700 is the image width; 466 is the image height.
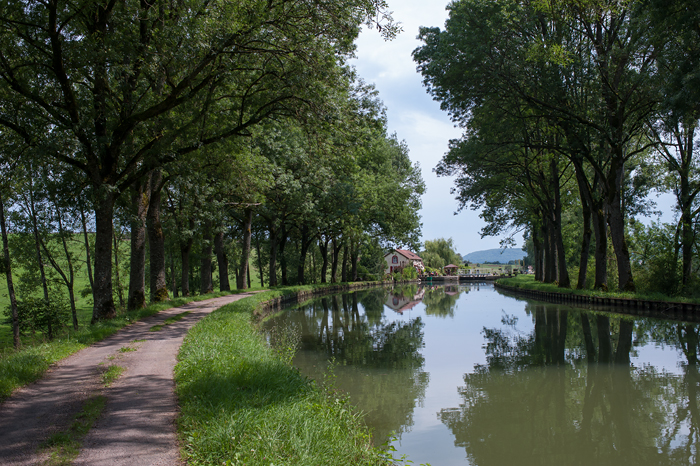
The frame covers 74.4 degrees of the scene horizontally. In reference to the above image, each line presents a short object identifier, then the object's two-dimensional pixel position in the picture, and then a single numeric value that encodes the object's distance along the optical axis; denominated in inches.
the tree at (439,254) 3622.0
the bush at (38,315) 677.3
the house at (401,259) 3843.0
